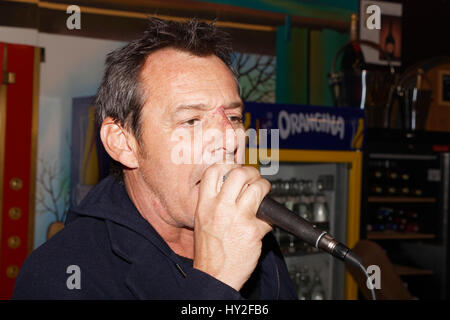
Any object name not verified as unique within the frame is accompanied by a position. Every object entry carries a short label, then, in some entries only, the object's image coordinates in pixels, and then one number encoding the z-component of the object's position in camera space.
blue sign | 2.57
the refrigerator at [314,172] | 2.63
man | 0.93
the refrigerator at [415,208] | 3.31
